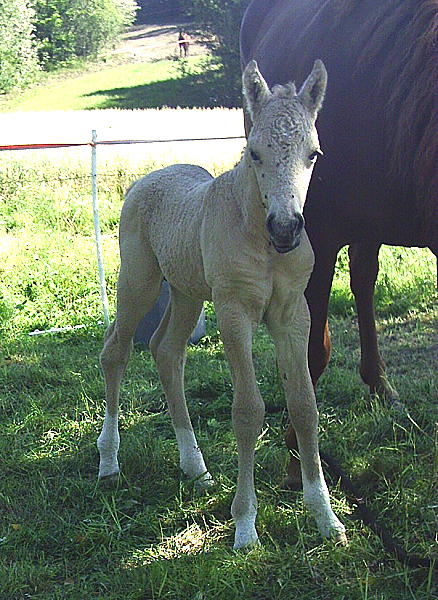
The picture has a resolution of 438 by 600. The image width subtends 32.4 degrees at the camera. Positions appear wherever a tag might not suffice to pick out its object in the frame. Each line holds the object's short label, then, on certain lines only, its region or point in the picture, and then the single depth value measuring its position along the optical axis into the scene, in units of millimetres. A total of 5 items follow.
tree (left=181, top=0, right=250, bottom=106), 33500
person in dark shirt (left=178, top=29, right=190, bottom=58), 41031
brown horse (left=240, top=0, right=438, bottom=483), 2469
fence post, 5680
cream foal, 2178
